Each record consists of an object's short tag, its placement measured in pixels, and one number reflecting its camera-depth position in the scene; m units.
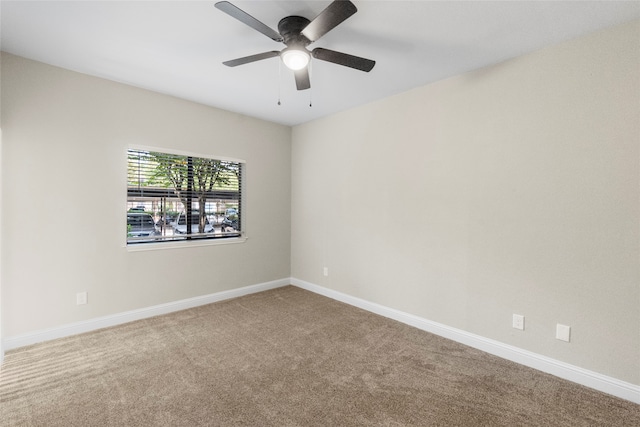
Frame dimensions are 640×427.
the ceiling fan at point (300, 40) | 1.69
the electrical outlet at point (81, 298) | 2.90
